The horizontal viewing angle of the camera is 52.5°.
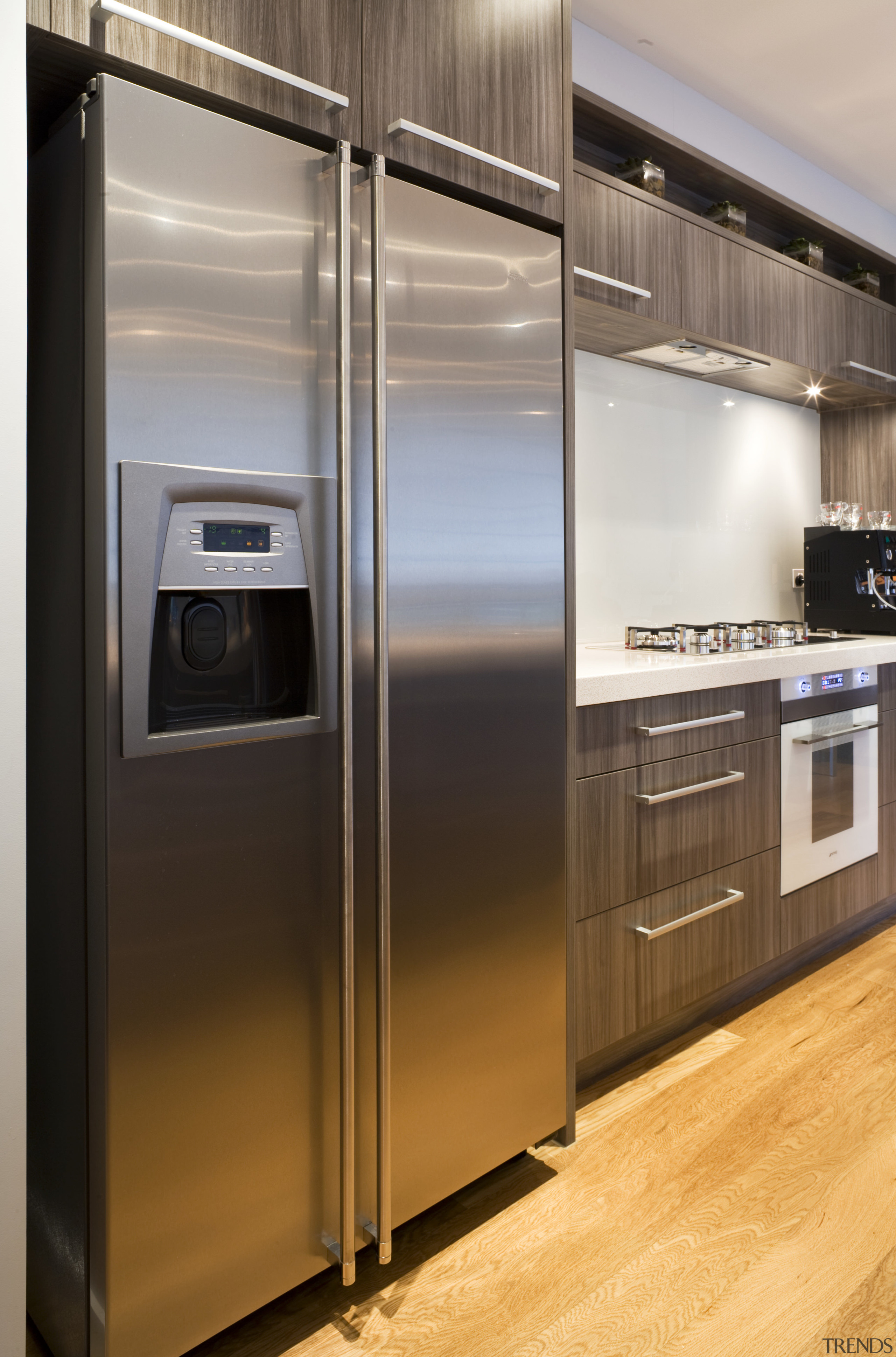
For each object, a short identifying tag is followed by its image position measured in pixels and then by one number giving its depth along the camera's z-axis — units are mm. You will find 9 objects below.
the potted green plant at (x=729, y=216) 2879
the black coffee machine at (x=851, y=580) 3408
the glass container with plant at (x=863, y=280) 3602
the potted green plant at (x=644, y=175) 2535
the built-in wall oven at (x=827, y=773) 2611
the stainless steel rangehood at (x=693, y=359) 2835
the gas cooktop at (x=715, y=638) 2695
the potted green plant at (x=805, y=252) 3240
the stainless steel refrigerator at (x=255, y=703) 1173
